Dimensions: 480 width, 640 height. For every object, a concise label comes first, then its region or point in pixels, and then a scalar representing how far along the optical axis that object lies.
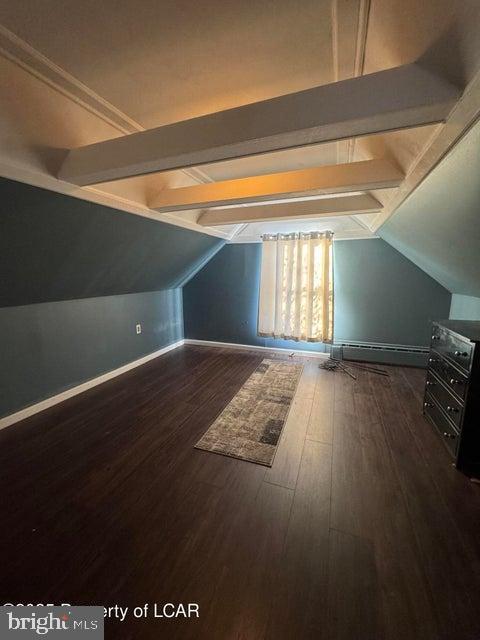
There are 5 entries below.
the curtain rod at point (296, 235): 3.49
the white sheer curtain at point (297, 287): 3.57
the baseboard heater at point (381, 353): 3.42
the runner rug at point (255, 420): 1.86
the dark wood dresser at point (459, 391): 1.59
